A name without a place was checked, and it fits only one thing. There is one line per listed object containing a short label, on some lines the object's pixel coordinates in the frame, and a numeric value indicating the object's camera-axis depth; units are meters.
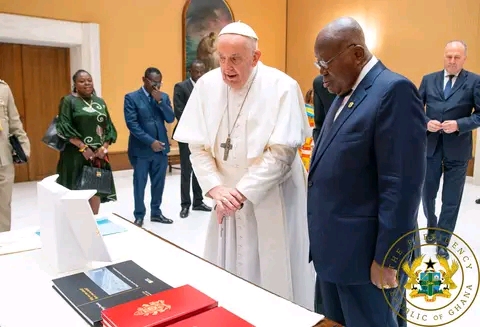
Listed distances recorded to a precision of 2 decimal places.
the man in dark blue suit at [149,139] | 4.82
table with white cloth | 1.33
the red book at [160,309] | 1.23
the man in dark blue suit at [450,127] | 3.80
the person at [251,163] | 2.30
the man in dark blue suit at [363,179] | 1.52
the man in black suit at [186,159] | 5.33
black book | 1.38
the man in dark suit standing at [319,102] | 2.94
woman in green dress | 4.01
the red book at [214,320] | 1.23
